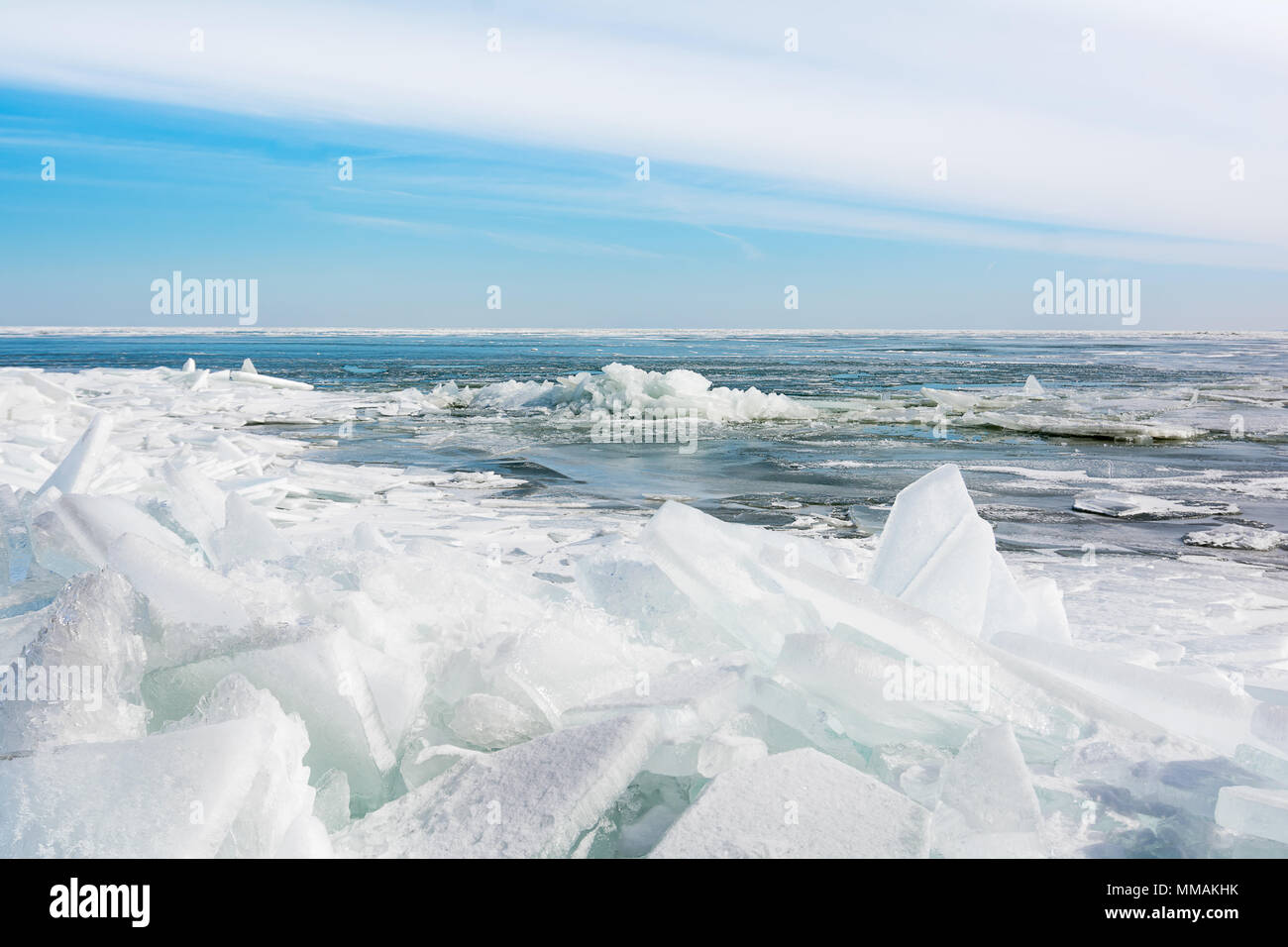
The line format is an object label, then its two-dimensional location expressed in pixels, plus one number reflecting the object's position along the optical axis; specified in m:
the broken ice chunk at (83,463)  4.49
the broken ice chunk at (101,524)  2.82
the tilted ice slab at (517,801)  1.72
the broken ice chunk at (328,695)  1.98
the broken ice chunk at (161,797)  1.61
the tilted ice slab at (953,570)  2.89
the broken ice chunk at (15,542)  3.03
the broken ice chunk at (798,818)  1.69
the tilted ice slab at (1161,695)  2.32
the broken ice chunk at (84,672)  1.84
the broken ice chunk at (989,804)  1.75
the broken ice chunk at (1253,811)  1.74
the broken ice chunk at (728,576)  2.64
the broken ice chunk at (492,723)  2.11
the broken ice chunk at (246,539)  3.13
